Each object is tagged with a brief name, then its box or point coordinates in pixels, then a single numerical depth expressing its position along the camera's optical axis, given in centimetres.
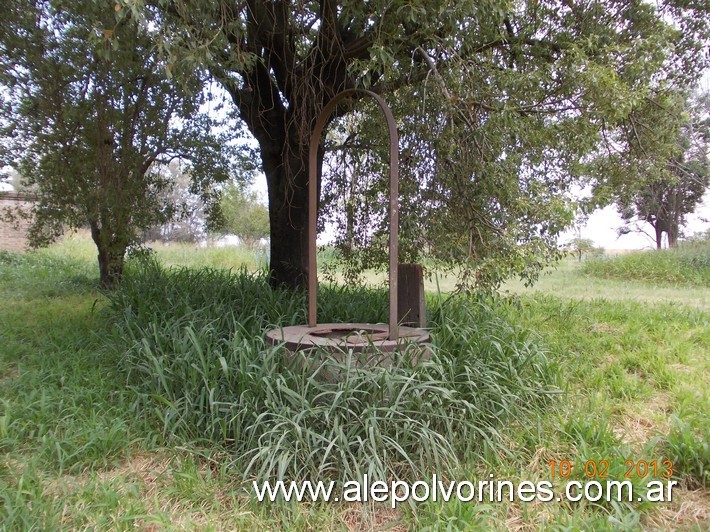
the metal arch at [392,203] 301
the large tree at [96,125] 487
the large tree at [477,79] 348
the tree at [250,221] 2488
